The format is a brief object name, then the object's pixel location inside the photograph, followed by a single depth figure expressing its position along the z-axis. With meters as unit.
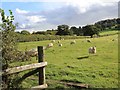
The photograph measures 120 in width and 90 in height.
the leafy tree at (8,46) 3.28
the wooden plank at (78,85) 4.60
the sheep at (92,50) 9.23
